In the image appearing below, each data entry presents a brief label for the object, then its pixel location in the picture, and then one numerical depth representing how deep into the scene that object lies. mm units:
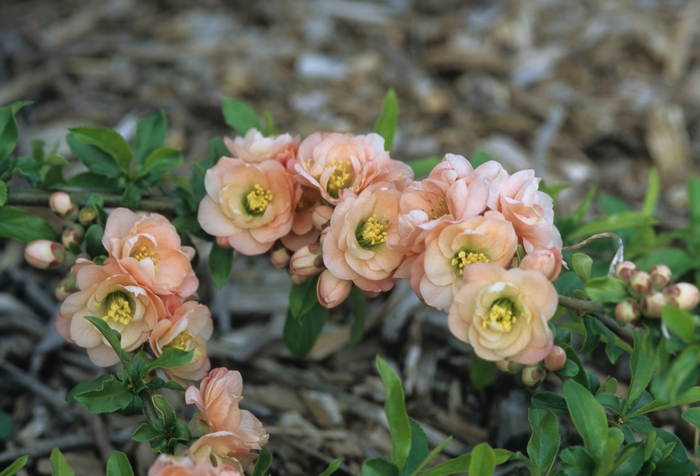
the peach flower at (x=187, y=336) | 907
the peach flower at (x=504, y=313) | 871
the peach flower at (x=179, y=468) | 855
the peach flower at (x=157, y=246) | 913
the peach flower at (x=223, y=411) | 891
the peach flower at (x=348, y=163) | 919
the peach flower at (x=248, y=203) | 931
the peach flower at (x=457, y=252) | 880
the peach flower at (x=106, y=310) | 906
